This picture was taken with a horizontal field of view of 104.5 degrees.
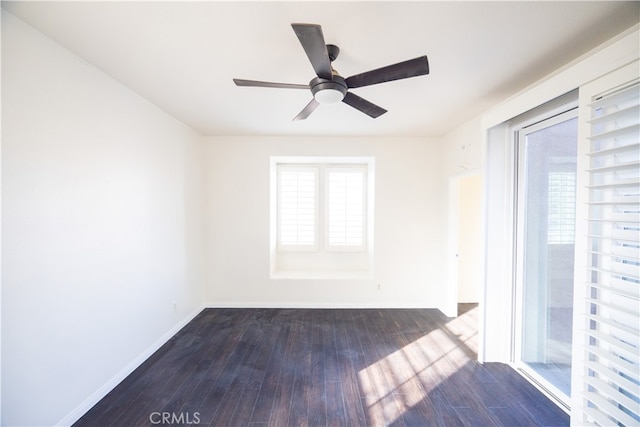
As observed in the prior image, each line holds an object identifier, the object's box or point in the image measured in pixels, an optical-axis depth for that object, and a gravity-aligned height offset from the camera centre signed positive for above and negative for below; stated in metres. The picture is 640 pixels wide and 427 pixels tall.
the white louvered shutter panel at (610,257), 1.28 -0.26
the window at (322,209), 4.22 +0.02
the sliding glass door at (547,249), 1.95 -0.32
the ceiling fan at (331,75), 1.17 +0.80
